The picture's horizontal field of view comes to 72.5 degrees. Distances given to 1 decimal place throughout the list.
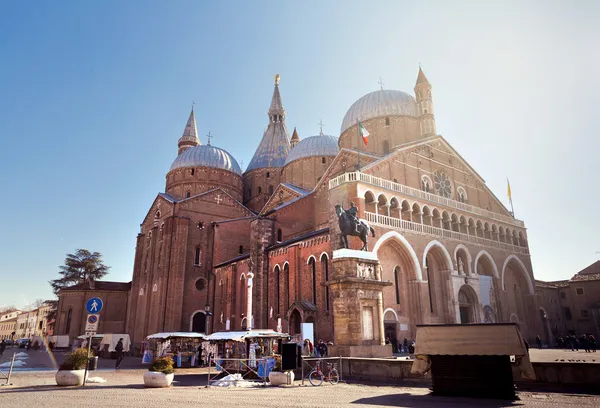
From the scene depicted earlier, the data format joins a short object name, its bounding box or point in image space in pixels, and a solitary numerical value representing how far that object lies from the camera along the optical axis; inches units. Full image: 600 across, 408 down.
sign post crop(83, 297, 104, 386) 470.9
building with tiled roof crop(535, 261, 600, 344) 1510.8
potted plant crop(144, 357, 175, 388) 480.7
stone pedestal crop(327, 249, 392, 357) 610.9
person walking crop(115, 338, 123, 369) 834.8
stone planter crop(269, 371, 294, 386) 481.4
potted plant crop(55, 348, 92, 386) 481.1
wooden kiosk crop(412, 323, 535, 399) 328.5
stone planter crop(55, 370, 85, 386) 480.7
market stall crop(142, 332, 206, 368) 898.7
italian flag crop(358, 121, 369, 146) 968.9
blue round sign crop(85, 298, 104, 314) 472.1
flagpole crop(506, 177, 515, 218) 1376.7
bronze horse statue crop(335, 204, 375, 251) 701.0
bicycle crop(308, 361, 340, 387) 484.4
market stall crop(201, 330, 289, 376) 631.2
